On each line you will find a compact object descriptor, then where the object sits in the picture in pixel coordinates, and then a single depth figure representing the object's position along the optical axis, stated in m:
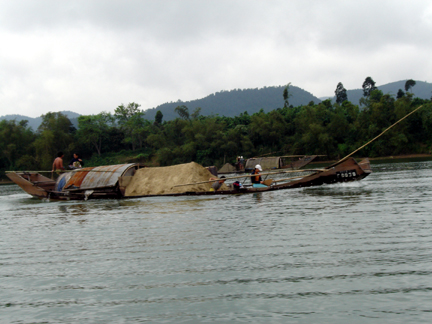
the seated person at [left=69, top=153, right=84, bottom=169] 21.70
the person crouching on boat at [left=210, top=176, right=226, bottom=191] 16.38
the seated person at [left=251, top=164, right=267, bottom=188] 17.03
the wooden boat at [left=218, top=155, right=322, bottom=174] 36.42
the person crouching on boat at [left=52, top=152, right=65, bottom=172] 20.91
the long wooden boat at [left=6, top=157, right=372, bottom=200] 15.62
